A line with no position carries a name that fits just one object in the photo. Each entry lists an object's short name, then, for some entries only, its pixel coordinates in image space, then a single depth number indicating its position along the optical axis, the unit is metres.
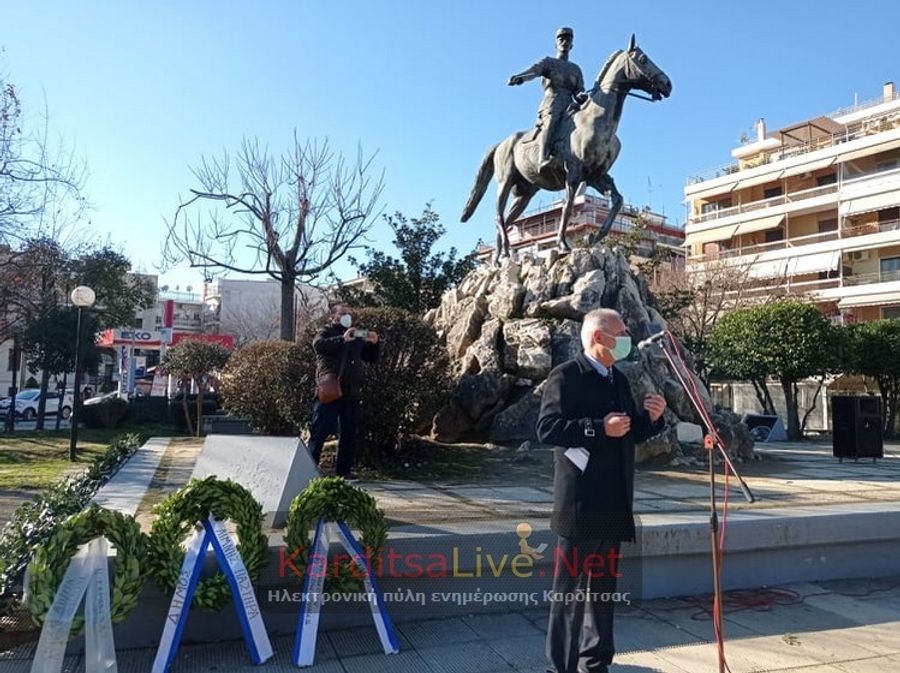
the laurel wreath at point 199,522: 3.66
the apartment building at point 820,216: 35.41
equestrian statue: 10.58
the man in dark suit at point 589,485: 3.25
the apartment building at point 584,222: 45.36
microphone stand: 3.12
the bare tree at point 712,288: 28.02
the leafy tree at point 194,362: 15.76
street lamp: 11.88
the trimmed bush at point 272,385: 8.22
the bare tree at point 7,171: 12.70
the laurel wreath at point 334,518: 3.93
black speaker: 10.22
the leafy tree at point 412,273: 15.16
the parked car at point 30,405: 30.72
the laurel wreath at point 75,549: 3.30
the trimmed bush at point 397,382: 7.84
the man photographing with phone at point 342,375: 6.82
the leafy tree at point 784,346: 16.95
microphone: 3.37
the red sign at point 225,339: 24.02
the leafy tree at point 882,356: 18.50
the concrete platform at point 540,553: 4.05
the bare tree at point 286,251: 15.09
